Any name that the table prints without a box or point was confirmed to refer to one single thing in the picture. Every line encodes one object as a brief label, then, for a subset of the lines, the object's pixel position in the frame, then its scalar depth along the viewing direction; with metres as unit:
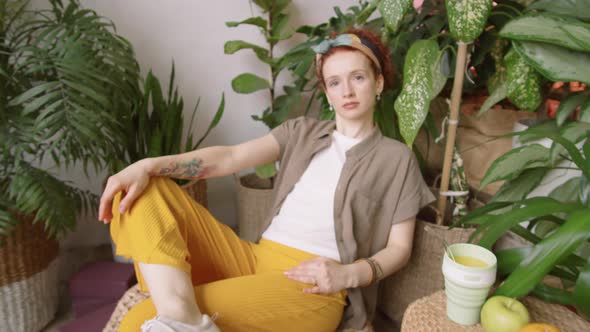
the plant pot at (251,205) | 2.09
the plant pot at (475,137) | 1.83
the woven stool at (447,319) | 0.88
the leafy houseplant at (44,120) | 1.40
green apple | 0.79
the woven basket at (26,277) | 1.53
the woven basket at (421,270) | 1.49
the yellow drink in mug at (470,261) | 0.90
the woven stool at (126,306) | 1.24
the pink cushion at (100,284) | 1.83
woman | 1.08
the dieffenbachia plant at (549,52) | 1.14
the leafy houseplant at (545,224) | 0.82
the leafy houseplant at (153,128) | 1.78
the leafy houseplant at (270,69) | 2.05
